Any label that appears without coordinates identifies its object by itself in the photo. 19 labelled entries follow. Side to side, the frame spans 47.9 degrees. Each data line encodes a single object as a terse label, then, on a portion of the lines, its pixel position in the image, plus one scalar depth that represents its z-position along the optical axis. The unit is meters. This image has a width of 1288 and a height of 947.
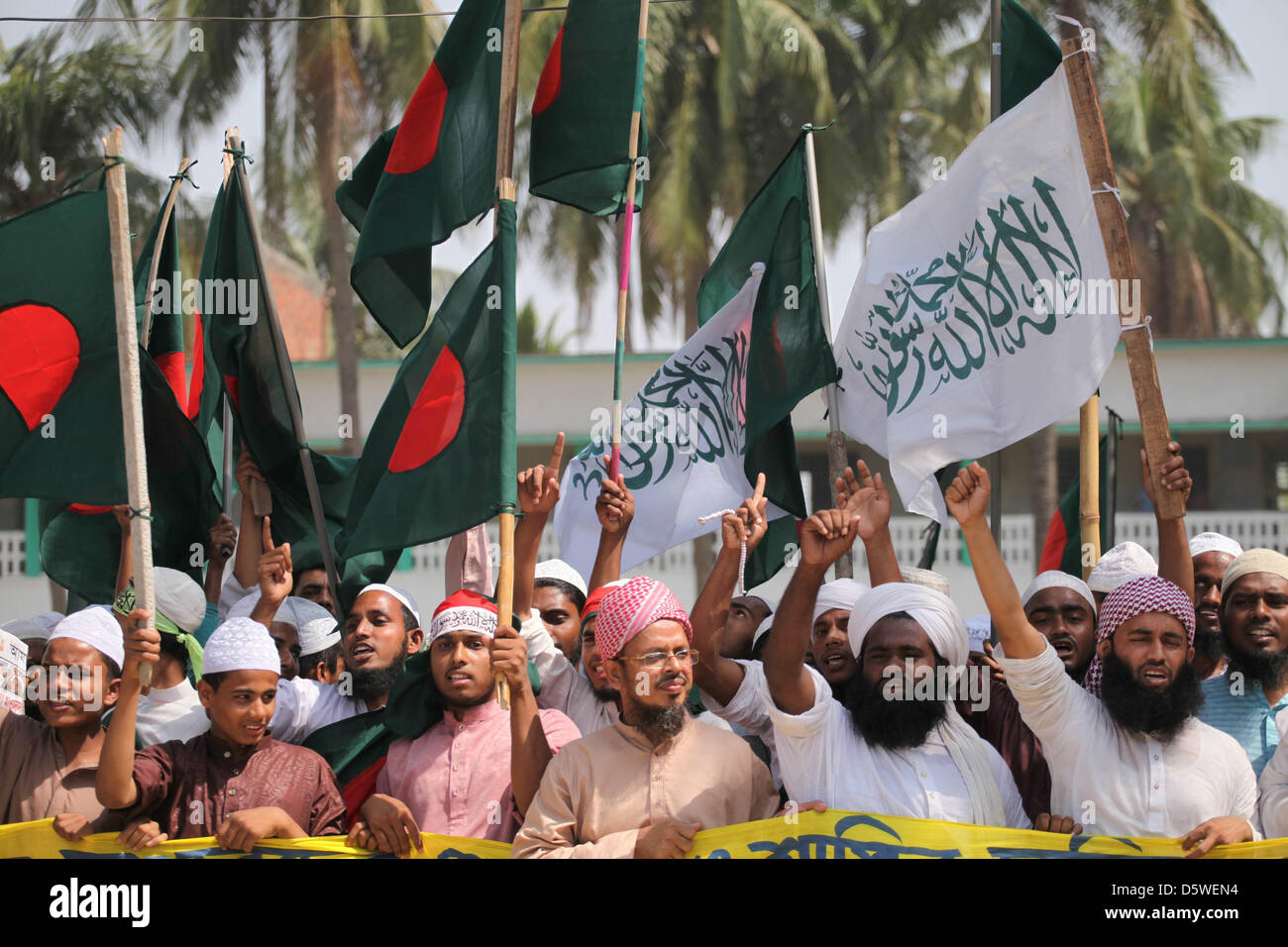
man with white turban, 3.85
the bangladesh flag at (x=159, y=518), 5.45
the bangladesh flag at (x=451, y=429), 4.58
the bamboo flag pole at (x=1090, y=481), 5.62
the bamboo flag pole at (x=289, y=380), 5.29
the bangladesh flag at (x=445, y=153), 5.01
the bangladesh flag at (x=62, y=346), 4.76
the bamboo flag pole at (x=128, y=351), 4.17
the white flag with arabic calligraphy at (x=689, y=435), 5.85
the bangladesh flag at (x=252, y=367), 5.71
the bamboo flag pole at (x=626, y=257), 4.85
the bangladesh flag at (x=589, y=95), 5.14
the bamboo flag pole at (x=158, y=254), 5.92
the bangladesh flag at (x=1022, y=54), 5.78
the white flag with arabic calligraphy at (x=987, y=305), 4.93
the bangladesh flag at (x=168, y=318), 6.18
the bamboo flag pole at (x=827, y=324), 5.46
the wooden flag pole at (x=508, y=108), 4.54
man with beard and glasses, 3.87
